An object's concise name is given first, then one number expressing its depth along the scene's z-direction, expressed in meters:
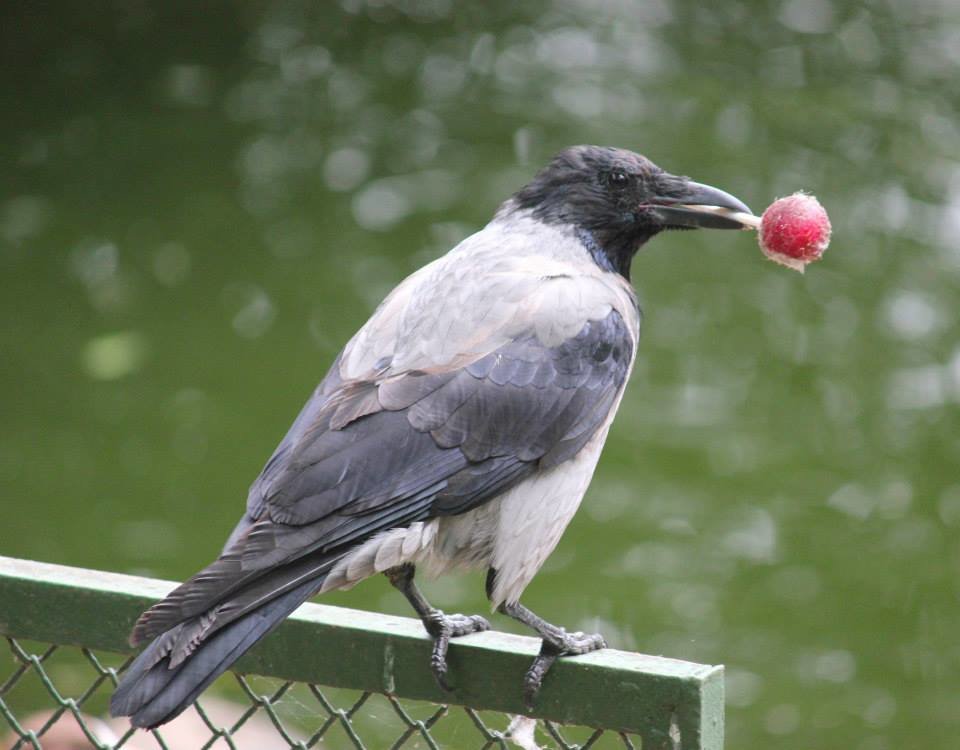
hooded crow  5.34
